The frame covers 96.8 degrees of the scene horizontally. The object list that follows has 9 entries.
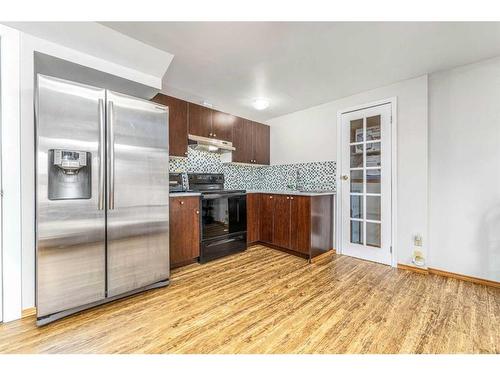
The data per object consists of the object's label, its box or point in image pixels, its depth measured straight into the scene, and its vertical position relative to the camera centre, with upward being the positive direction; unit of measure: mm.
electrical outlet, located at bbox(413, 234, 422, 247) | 2637 -627
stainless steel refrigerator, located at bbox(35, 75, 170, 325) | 1603 -69
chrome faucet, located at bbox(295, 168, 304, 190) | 3855 +93
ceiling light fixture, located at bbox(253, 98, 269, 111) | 3314 +1278
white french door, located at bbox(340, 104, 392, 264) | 2900 +56
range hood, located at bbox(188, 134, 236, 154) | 3035 +626
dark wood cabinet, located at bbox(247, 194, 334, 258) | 3010 -509
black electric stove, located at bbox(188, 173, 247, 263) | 2922 -437
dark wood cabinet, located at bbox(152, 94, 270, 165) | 2822 +880
